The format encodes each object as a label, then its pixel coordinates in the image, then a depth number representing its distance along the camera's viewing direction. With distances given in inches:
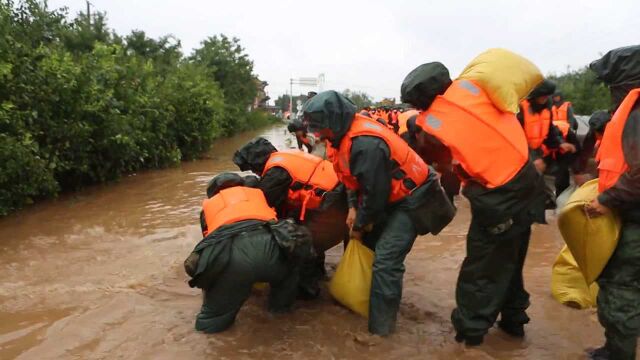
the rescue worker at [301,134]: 270.4
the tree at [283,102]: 3663.4
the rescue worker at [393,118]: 501.2
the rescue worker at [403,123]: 268.1
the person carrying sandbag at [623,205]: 101.8
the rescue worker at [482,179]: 110.5
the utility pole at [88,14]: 838.6
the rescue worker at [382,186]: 127.7
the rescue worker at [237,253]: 129.8
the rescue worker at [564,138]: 225.7
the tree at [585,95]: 820.1
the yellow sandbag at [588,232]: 107.7
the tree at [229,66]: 1325.0
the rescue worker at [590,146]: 166.1
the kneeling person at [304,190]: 154.6
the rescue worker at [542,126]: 208.4
